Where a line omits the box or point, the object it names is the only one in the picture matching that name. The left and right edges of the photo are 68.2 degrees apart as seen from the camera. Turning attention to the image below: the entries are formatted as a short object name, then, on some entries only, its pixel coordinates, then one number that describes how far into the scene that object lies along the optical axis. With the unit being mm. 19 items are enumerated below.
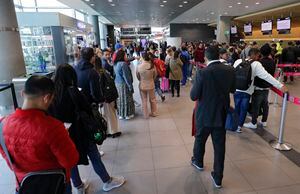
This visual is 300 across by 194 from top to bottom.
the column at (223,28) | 17359
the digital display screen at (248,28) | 15856
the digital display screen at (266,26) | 13700
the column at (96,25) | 16605
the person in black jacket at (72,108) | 2023
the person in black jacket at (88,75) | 2931
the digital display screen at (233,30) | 17541
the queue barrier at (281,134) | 3348
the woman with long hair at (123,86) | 4406
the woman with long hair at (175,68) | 6439
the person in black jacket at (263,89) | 3832
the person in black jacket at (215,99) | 2258
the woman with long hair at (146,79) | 4691
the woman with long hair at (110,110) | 3573
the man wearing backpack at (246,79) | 3375
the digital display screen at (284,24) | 11788
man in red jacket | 1214
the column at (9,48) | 4512
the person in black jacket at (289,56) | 8734
